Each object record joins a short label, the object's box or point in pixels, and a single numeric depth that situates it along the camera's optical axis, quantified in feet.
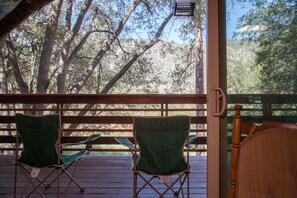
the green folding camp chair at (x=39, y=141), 6.30
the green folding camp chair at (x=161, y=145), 6.02
